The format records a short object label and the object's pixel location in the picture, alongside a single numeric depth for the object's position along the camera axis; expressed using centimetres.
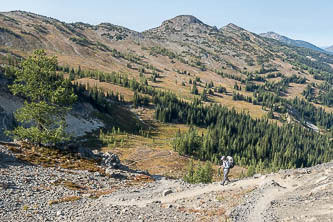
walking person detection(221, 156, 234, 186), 3362
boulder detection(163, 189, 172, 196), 3223
